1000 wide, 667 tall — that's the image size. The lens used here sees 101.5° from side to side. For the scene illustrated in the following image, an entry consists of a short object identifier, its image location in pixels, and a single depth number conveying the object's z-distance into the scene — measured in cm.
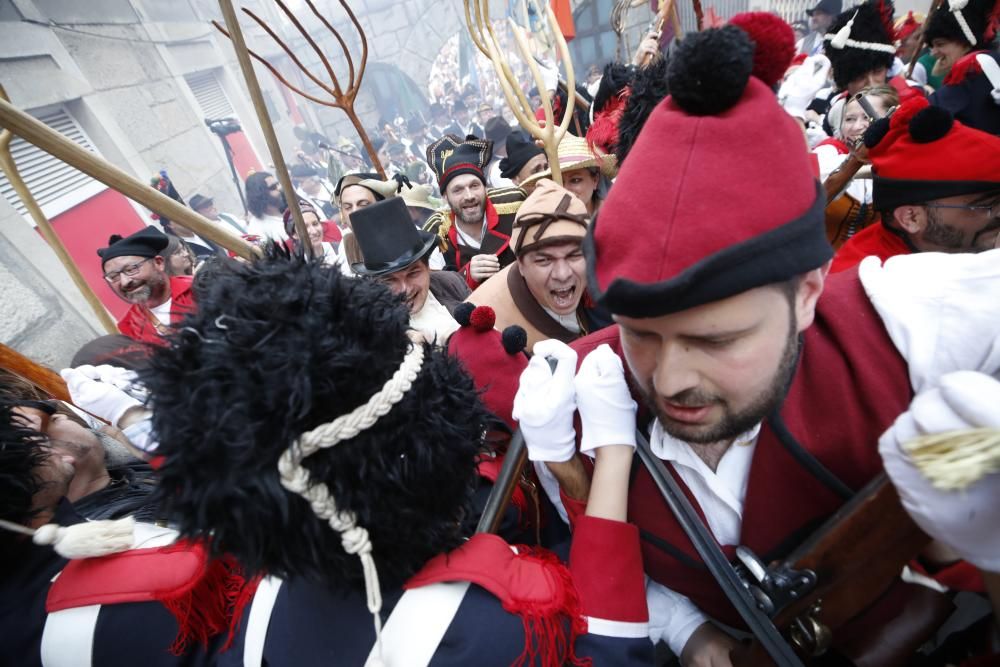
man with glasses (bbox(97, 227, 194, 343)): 259
